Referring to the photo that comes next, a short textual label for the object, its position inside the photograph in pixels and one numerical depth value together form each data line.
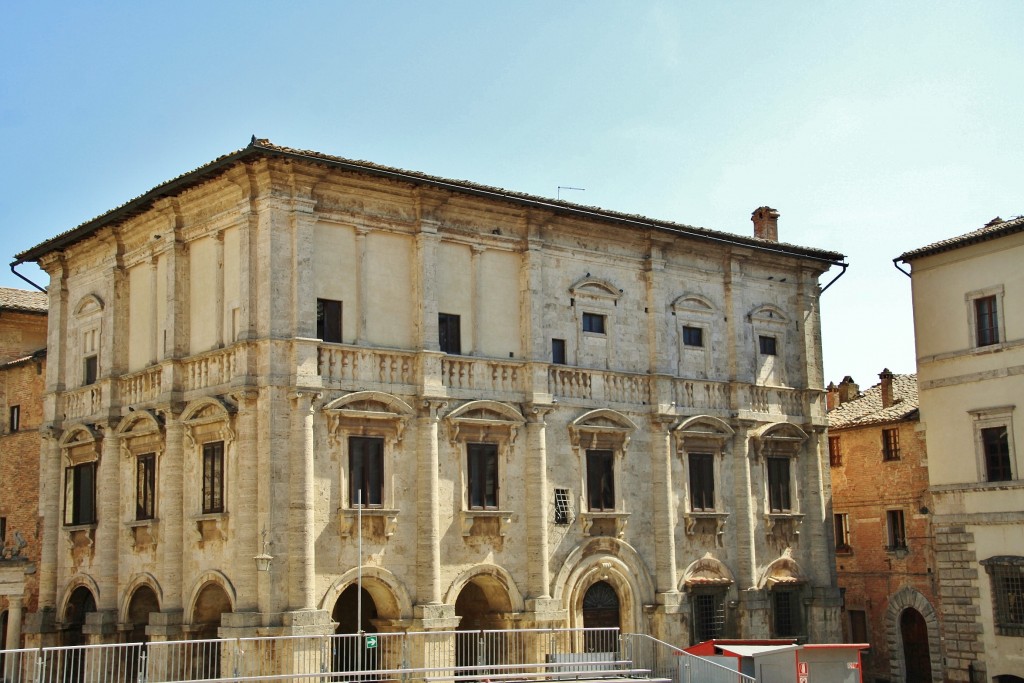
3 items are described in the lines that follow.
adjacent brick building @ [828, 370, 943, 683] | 41.28
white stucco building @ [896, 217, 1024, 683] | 34.56
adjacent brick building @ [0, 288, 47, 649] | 35.66
